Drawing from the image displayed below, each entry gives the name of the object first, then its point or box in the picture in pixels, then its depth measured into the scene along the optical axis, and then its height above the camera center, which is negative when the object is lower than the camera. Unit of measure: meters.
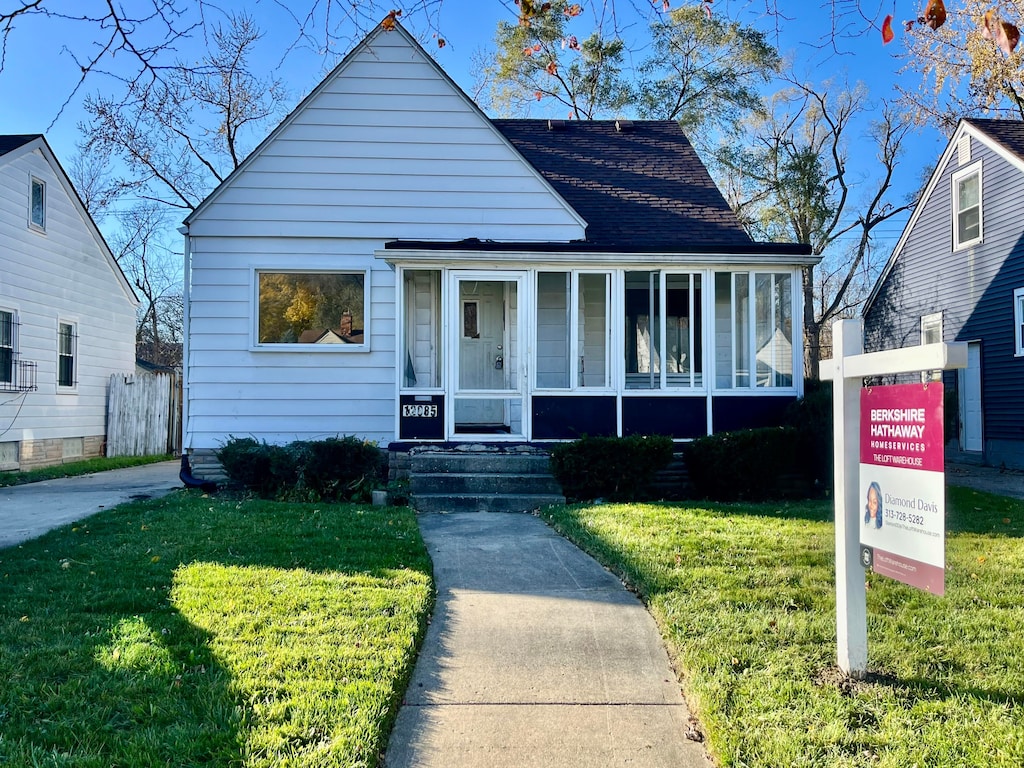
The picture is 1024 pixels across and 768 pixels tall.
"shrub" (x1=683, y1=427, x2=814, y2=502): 9.27 -0.62
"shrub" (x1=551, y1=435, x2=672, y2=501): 8.92 -0.61
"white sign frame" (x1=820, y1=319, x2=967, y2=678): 3.59 -0.48
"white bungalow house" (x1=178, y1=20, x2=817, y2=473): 10.14 +1.65
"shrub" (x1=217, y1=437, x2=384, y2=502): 9.58 -0.76
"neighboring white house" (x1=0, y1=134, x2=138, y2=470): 14.55 +2.03
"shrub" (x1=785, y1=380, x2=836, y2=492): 9.43 -0.22
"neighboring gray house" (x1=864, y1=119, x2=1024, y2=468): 15.12 +3.02
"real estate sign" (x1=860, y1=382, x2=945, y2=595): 2.98 -0.30
